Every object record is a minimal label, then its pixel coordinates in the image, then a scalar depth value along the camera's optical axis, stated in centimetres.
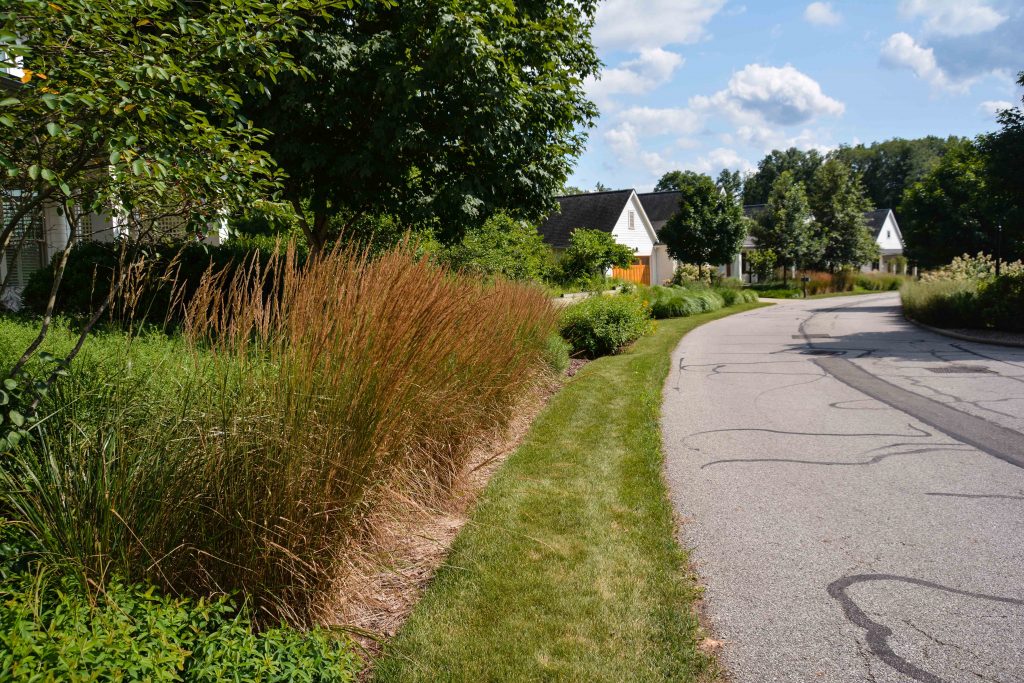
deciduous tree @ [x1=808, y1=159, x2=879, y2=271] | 4878
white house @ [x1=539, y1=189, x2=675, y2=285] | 4450
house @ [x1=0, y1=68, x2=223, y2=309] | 1204
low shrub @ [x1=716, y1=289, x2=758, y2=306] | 3569
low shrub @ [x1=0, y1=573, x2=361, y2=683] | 251
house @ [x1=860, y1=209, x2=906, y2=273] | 6838
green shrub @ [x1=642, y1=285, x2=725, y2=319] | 2844
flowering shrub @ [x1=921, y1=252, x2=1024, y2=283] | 2686
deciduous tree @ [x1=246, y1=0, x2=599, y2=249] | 943
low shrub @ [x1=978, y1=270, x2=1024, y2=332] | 1873
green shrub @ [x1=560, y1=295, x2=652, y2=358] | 1565
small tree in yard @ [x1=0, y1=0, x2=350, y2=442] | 385
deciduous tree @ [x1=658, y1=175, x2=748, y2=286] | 4022
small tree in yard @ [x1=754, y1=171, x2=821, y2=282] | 4681
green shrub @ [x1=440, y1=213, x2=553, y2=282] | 1426
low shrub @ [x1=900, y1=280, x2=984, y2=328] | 2034
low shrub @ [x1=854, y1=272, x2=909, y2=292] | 5203
